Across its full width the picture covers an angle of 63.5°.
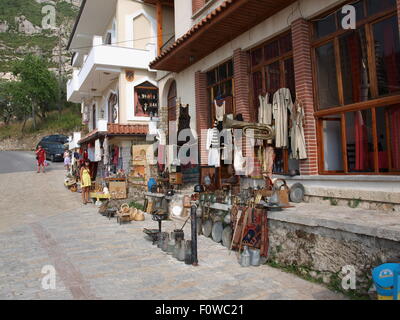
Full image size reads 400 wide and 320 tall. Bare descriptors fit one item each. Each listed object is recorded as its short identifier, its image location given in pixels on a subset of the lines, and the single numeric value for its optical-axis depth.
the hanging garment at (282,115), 7.07
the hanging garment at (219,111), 9.44
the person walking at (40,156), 21.32
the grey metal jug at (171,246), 6.33
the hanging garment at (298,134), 6.58
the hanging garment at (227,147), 8.87
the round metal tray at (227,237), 6.56
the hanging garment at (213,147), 9.16
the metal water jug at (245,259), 5.44
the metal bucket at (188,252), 5.69
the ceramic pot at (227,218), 6.61
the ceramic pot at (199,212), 7.57
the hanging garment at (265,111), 7.60
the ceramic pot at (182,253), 5.83
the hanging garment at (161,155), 12.33
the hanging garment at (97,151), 16.11
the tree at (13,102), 44.31
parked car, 29.41
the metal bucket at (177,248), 5.99
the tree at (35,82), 44.03
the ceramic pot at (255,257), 5.47
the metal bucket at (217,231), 7.04
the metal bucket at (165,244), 6.49
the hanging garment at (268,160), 7.39
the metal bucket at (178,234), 6.32
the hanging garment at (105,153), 14.99
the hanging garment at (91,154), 17.83
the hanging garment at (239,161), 8.23
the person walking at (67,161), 22.80
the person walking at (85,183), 13.73
